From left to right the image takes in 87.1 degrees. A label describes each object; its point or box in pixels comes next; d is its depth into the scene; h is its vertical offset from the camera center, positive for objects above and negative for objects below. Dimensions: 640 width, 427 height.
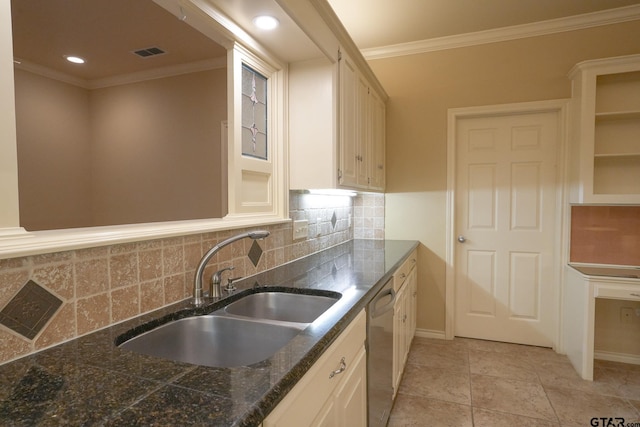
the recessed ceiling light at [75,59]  3.48 +1.52
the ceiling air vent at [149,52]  3.21 +1.49
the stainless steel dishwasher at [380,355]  1.46 -0.71
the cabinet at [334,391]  0.78 -0.53
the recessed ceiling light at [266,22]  1.51 +0.84
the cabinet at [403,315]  2.03 -0.76
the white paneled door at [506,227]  2.87 -0.19
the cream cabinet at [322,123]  1.94 +0.48
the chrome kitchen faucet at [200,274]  1.24 -0.26
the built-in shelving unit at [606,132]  2.43 +0.56
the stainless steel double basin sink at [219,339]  1.07 -0.45
